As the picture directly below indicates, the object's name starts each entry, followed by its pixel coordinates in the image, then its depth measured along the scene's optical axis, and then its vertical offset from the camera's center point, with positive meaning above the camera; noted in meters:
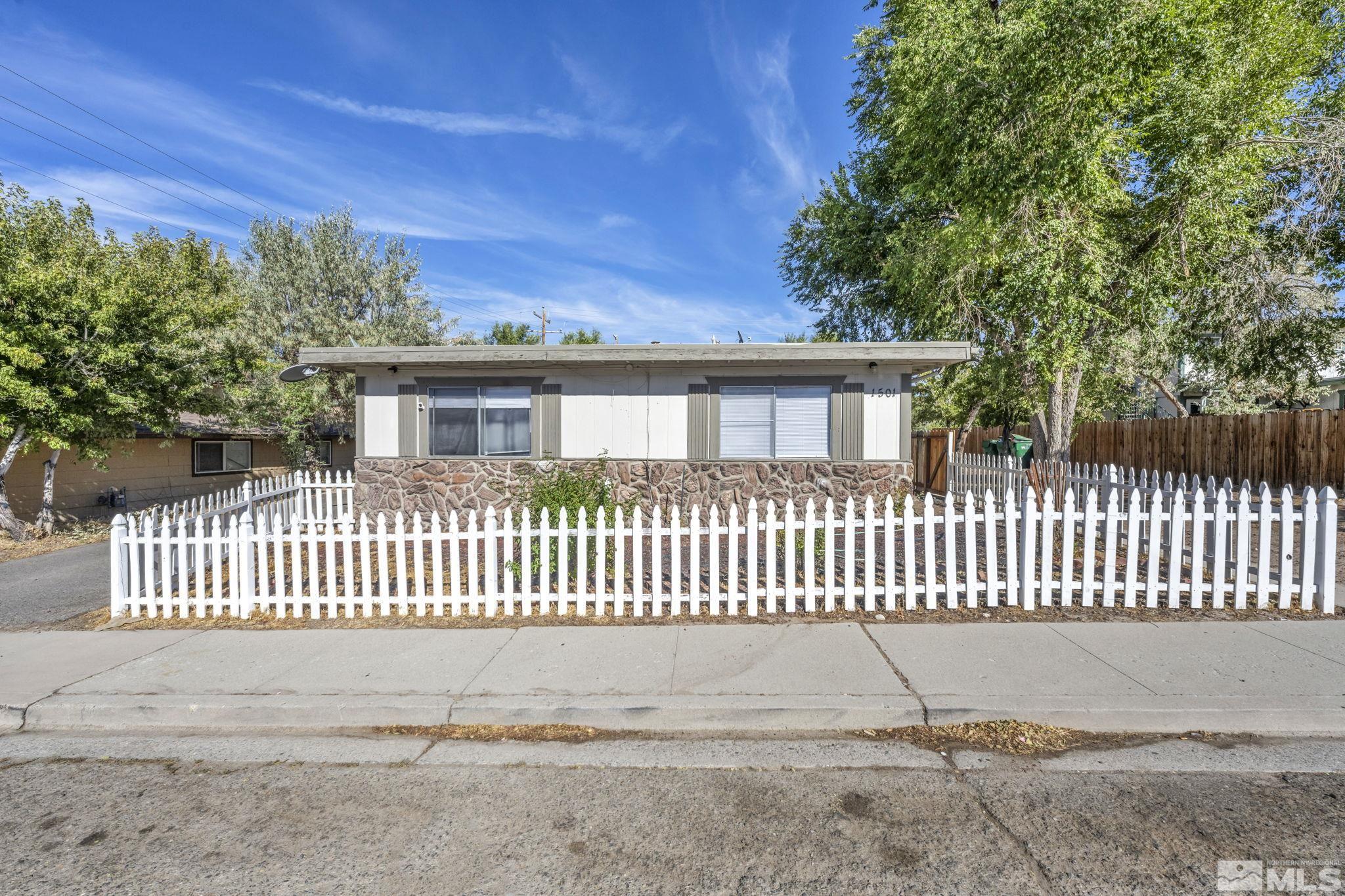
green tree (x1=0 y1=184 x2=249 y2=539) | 9.06 +1.60
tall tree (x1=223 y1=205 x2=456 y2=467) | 17.55 +4.43
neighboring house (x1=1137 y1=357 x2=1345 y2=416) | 19.91 +1.77
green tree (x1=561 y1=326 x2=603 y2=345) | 38.56 +6.69
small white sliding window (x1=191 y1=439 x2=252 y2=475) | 15.68 -0.40
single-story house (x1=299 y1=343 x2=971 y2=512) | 10.62 +0.24
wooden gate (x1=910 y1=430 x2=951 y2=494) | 16.09 -0.56
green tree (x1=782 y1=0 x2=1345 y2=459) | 7.91 +3.92
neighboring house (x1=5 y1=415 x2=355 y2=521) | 11.84 -0.67
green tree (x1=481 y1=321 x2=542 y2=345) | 38.50 +6.83
